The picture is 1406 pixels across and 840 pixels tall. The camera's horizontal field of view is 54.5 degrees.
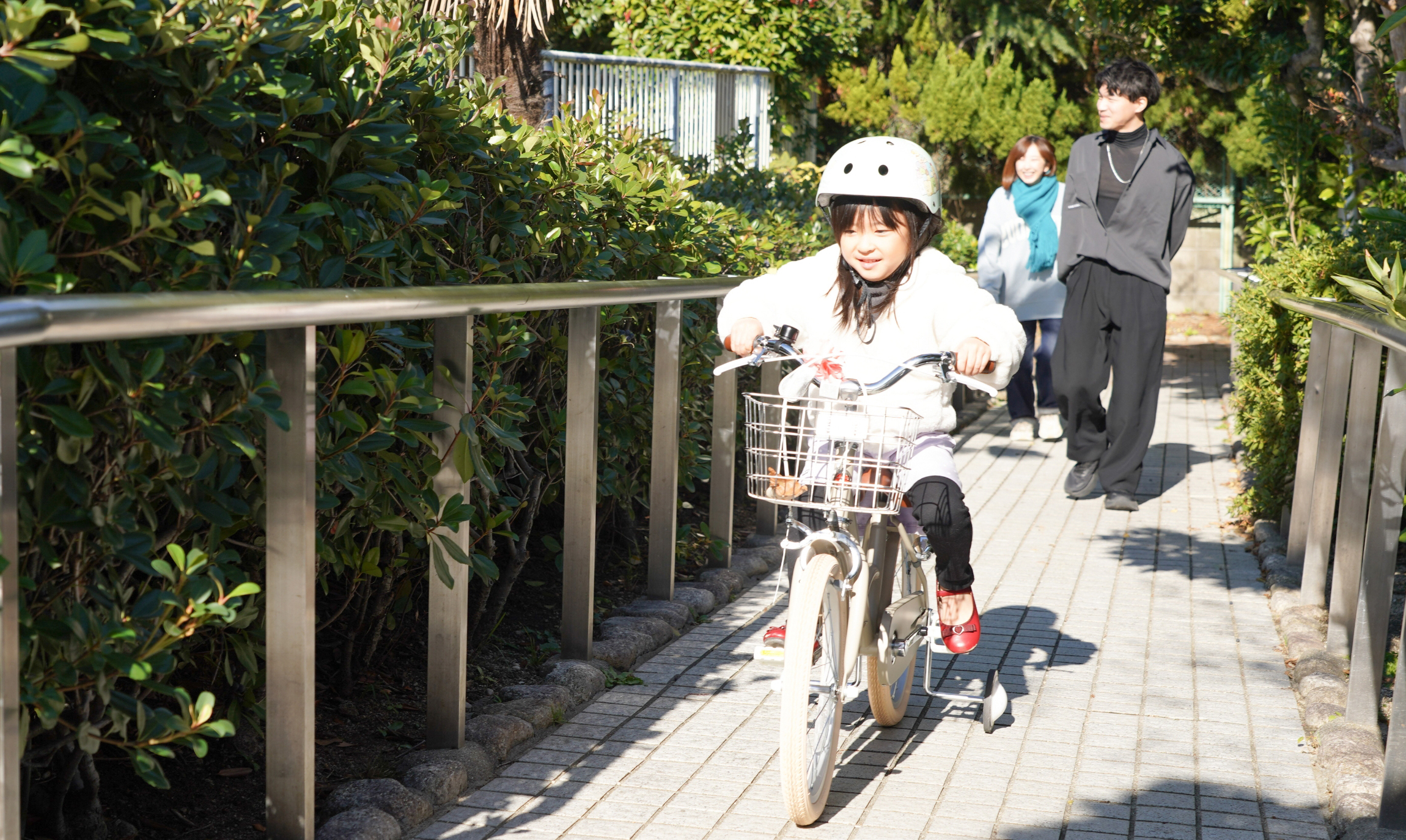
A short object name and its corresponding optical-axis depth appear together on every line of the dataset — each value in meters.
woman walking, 9.38
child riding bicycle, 3.53
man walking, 7.26
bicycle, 3.14
